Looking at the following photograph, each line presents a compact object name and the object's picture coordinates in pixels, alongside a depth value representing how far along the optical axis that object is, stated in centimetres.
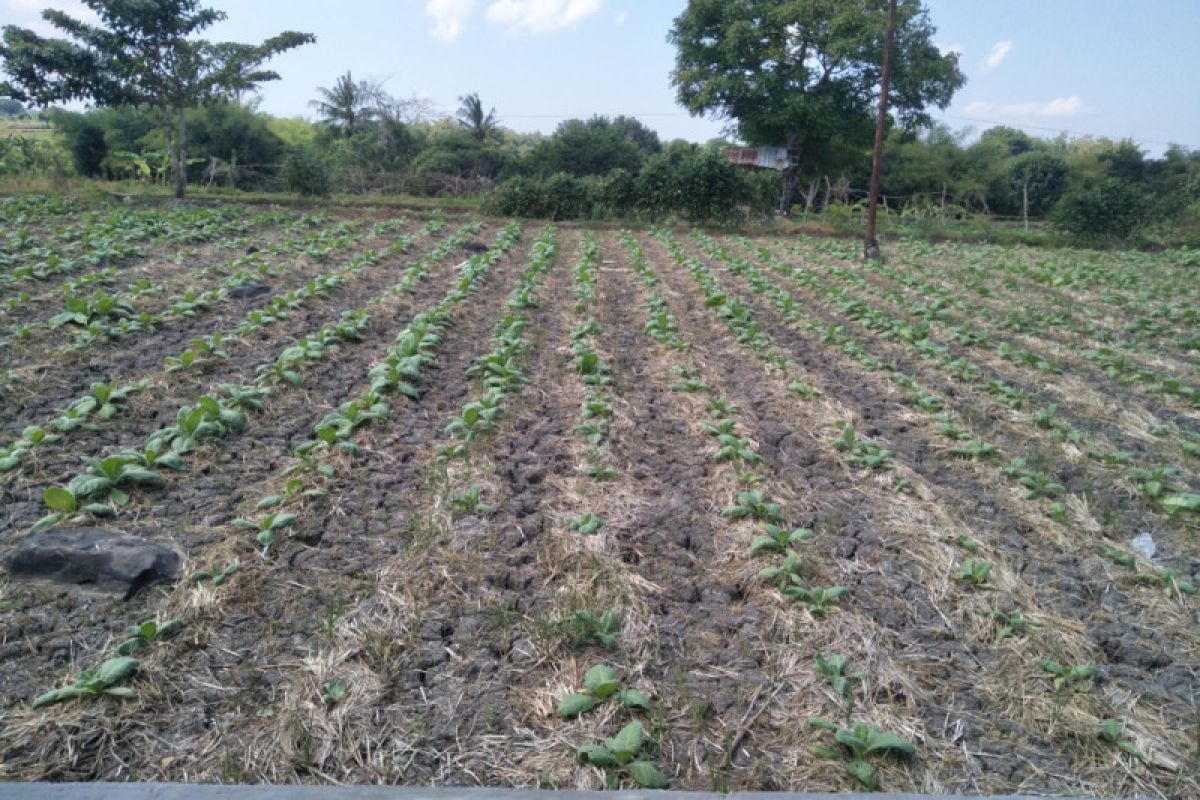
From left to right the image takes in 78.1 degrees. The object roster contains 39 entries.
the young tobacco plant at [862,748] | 241
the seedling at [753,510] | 405
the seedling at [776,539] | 371
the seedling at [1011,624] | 319
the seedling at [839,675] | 281
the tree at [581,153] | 3353
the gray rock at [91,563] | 329
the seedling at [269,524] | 368
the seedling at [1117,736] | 254
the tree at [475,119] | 4059
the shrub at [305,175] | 2189
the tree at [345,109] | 3844
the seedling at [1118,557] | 378
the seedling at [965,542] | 385
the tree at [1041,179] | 3288
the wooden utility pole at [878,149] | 1477
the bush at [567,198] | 2162
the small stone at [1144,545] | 398
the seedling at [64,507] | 369
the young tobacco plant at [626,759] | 234
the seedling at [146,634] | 287
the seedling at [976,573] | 354
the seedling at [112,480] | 391
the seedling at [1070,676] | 289
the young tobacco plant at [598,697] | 265
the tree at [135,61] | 1888
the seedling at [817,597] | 329
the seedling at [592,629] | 304
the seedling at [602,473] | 455
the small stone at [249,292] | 895
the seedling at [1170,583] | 354
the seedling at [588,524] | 389
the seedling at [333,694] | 270
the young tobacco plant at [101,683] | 258
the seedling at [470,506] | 407
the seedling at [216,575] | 332
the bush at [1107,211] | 2119
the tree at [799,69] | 2648
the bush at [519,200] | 2173
